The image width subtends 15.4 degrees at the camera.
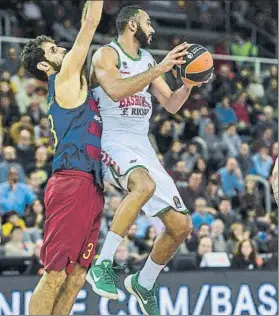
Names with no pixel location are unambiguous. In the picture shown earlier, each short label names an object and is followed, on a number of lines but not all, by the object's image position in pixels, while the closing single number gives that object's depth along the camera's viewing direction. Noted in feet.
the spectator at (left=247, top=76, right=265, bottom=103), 64.18
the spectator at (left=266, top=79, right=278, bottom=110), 64.44
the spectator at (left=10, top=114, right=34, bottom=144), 48.67
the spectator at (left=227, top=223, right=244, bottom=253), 46.78
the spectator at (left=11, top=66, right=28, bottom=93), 52.54
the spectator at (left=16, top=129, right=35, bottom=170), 47.39
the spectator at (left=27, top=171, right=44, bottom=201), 44.93
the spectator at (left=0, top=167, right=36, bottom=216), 43.98
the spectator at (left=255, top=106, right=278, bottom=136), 59.11
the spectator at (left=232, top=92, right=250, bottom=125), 60.70
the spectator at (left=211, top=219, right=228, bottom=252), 45.85
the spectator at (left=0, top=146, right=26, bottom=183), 45.21
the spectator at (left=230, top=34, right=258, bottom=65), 66.44
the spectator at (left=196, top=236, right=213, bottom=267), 43.14
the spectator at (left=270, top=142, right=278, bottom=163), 56.49
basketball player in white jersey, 25.40
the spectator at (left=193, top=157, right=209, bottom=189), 51.67
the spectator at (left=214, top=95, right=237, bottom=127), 59.62
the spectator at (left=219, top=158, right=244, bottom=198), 53.31
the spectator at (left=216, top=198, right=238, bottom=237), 49.26
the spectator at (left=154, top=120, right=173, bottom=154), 53.36
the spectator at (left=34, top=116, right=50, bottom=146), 48.88
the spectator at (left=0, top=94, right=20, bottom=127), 50.21
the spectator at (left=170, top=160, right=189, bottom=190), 49.37
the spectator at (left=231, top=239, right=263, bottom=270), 42.45
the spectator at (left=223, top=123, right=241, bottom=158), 56.59
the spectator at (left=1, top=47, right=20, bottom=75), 53.36
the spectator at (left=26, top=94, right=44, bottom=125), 51.15
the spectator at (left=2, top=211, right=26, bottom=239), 41.68
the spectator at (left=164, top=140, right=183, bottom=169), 50.80
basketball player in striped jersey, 25.30
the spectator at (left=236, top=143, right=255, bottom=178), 55.26
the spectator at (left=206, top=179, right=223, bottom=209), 50.65
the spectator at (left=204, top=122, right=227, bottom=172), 55.06
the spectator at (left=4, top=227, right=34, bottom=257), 40.22
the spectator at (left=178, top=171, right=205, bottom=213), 48.49
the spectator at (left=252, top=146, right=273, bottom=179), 55.47
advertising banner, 35.37
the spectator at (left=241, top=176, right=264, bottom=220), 52.47
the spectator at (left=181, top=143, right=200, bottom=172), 52.19
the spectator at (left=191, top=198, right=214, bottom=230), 47.47
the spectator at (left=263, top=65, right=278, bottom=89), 64.75
